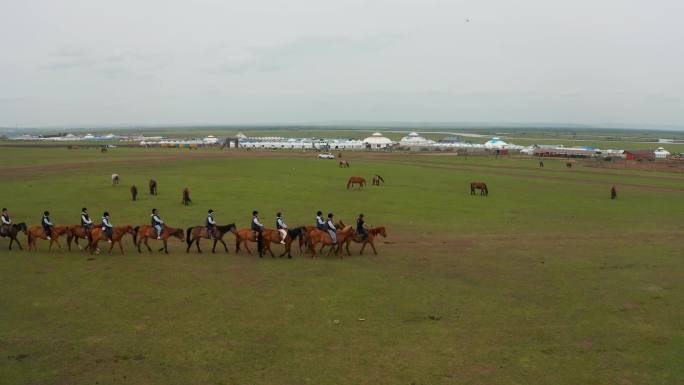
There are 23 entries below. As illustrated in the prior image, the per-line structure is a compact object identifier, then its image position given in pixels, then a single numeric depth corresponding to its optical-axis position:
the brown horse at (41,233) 19.16
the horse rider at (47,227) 19.23
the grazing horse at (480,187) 37.50
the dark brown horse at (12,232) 19.52
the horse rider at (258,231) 18.75
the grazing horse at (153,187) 34.50
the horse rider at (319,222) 19.41
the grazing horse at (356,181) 39.78
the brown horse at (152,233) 19.34
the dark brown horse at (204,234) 19.48
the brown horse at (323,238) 18.83
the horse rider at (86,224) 18.97
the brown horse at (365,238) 19.47
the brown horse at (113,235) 18.86
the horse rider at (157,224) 19.30
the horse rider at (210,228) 19.48
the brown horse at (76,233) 19.08
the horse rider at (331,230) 18.88
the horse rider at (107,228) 18.88
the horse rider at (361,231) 19.53
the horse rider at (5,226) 19.50
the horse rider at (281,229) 18.84
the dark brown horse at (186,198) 30.42
